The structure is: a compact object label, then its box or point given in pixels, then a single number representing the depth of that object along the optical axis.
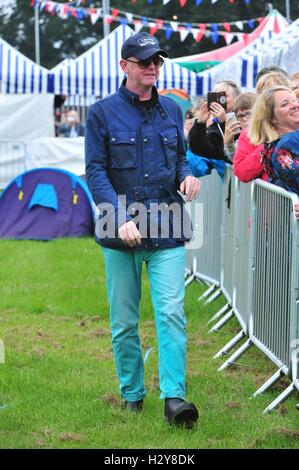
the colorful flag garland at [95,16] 25.92
